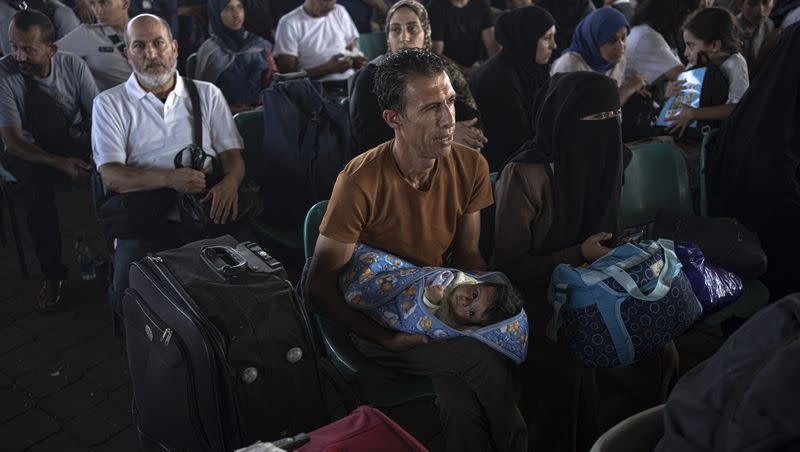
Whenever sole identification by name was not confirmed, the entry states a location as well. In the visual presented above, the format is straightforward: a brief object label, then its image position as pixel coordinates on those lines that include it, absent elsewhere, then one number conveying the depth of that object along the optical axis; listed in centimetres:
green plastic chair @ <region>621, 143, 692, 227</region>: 269
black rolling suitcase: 168
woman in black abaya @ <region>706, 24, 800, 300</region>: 279
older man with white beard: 284
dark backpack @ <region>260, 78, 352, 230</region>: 304
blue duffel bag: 198
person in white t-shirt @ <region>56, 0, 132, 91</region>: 398
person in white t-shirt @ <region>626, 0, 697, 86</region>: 409
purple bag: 224
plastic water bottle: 377
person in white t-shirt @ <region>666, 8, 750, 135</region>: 352
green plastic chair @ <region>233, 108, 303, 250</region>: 319
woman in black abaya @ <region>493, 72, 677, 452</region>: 222
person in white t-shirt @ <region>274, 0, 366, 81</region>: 475
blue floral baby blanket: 188
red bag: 141
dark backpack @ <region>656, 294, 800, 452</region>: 89
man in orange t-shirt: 194
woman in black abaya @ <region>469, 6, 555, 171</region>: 350
